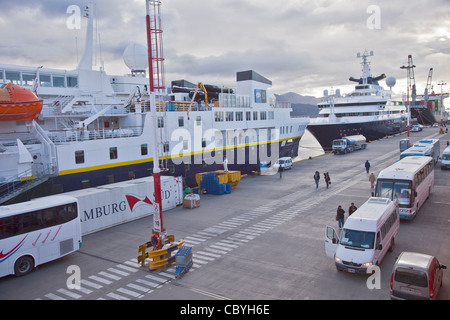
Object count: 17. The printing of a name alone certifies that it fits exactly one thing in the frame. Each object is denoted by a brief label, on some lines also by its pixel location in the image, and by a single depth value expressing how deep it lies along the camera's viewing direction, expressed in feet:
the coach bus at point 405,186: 57.41
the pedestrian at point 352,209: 56.13
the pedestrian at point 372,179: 79.05
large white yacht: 191.42
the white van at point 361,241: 38.36
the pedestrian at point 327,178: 87.97
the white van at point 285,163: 118.62
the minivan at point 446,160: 103.80
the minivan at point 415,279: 30.58
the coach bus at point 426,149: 92.42
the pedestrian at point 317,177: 87.56
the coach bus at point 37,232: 40.78
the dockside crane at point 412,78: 281.99
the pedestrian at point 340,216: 55.72
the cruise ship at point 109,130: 65.72
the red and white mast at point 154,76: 43.68
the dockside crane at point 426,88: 403.54
